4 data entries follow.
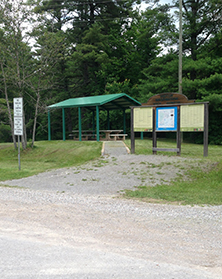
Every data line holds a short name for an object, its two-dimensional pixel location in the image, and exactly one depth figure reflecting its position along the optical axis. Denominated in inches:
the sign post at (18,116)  476.1
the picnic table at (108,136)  766.7
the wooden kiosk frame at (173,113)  470.9
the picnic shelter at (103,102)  726.5
